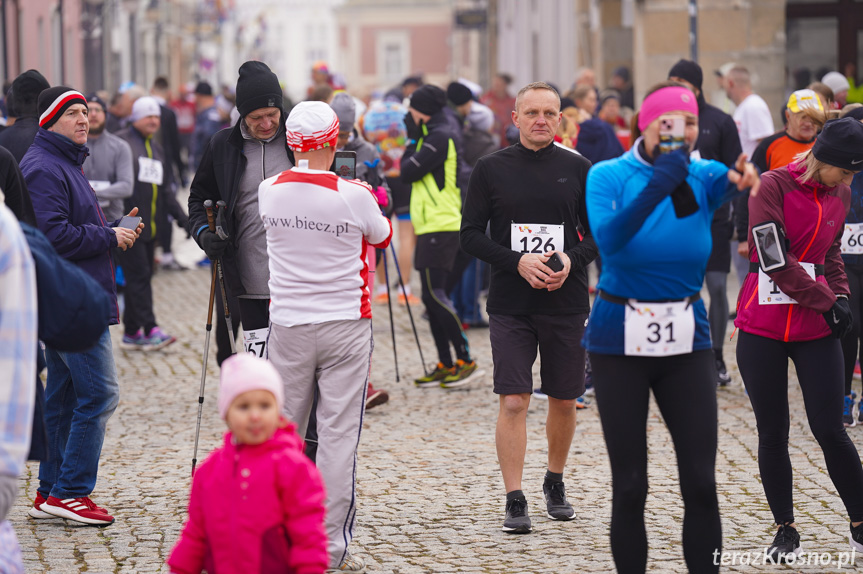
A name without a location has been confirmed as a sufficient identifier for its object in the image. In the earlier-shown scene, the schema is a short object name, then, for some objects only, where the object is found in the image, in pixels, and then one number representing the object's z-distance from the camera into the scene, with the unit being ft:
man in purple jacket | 39.47
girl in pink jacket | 24.18
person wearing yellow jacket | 63.05
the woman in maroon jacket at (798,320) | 34.78
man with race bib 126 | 39.06
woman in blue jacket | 29.12
